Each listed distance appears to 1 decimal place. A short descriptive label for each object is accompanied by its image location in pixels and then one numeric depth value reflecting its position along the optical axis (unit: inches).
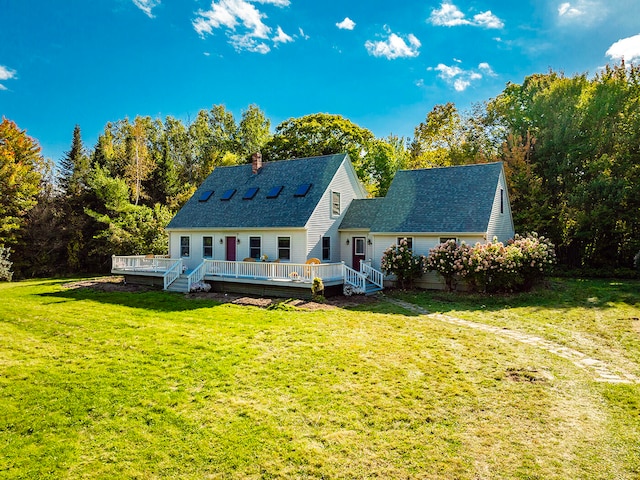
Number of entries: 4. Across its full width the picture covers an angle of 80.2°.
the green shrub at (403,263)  661.9
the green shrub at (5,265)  967.0
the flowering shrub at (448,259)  599.9
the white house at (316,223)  665.6
